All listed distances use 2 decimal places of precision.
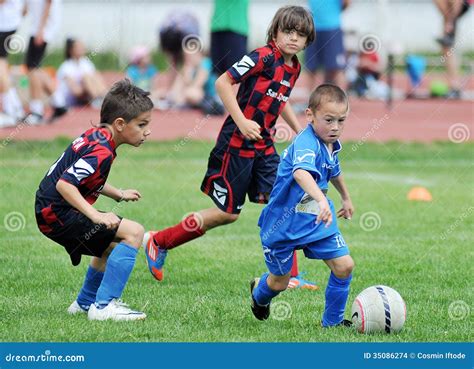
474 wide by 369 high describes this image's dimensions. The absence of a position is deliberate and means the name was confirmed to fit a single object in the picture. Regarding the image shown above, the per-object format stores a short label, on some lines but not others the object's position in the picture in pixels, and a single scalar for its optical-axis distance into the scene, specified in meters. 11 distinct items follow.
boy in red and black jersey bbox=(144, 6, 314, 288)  7.48
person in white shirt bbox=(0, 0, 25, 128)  14.68
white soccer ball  6.30
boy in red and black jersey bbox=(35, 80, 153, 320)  6.48
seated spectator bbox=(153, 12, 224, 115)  18.44
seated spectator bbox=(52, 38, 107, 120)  18.91
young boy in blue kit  6.30
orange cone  11.73
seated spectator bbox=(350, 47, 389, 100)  21.11
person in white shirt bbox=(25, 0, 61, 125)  15.78
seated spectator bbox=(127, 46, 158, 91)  20.25
